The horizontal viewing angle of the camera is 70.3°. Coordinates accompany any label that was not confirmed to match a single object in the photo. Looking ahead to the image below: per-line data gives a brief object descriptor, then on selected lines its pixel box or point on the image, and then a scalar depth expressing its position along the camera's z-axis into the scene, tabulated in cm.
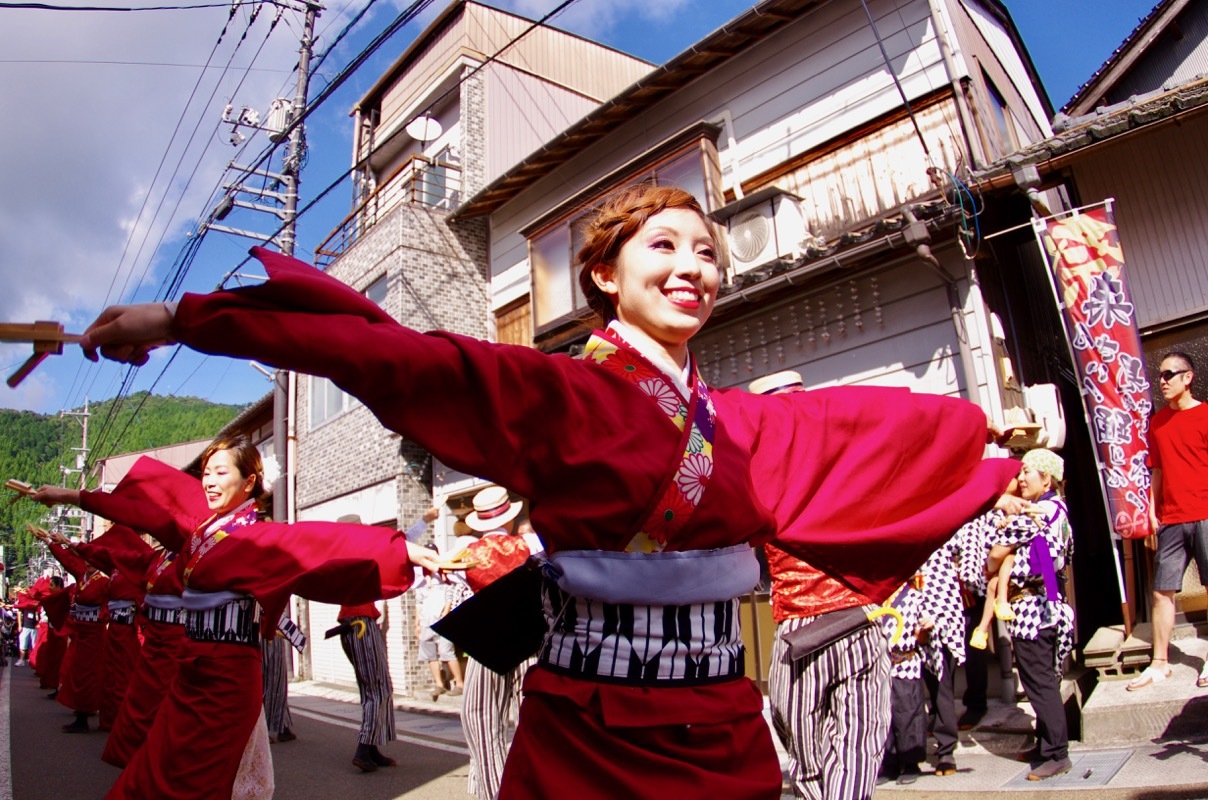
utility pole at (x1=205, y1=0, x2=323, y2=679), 1409
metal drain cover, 486
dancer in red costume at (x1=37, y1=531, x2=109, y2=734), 1057
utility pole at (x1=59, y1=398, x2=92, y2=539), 4941
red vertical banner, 621
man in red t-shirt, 573
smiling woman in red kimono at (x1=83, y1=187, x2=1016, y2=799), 170
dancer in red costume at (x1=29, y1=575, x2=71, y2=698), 1488
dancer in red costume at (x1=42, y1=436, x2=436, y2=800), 409
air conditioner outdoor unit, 939
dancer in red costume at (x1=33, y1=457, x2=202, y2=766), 518
